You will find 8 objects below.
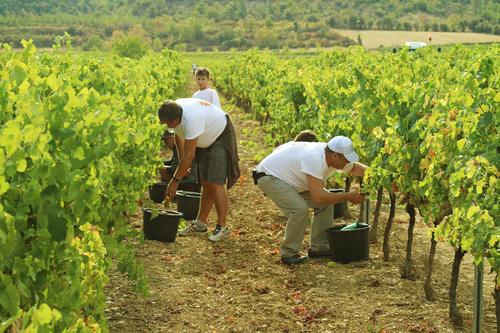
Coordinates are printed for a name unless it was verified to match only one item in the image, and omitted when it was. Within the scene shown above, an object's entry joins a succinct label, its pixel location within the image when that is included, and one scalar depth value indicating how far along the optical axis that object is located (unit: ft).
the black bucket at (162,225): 28.53
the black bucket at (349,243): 25.95
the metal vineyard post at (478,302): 19.60
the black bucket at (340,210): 33.65
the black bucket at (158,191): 35.12
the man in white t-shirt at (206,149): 27.50
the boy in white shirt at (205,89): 36.40
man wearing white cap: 25.17
